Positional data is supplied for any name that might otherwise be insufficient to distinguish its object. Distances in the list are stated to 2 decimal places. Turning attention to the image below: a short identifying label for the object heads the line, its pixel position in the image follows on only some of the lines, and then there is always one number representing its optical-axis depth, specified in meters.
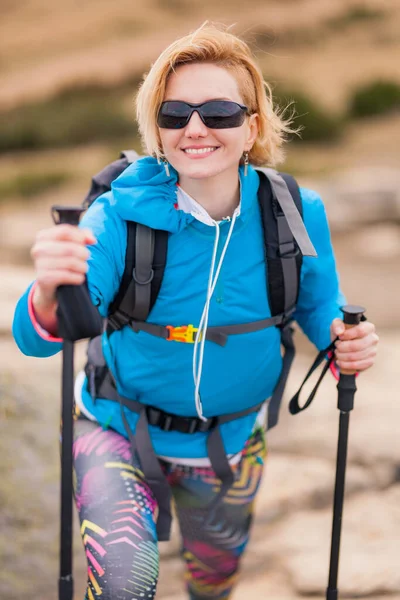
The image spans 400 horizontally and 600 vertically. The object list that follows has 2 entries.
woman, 2.40
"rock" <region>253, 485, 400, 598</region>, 3.94
